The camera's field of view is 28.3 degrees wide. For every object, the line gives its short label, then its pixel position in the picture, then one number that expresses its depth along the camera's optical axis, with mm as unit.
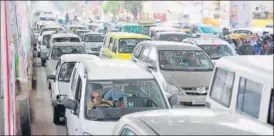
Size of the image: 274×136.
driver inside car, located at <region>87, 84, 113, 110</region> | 7137
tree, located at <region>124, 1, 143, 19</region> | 46909
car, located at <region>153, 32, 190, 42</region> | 22984
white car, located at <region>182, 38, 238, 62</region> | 15906
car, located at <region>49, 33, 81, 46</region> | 20922
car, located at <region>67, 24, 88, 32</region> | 34019
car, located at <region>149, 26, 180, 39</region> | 26497
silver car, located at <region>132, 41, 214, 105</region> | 11250
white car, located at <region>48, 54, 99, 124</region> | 11383
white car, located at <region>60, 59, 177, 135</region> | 6957
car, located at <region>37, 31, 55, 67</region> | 21631
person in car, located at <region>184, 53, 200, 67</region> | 12570
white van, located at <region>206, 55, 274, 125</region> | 5891
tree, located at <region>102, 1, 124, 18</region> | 50894
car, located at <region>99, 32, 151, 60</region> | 17202
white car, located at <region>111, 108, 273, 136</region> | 4141
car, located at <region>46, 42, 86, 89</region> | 16594
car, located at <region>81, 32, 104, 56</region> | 23875
